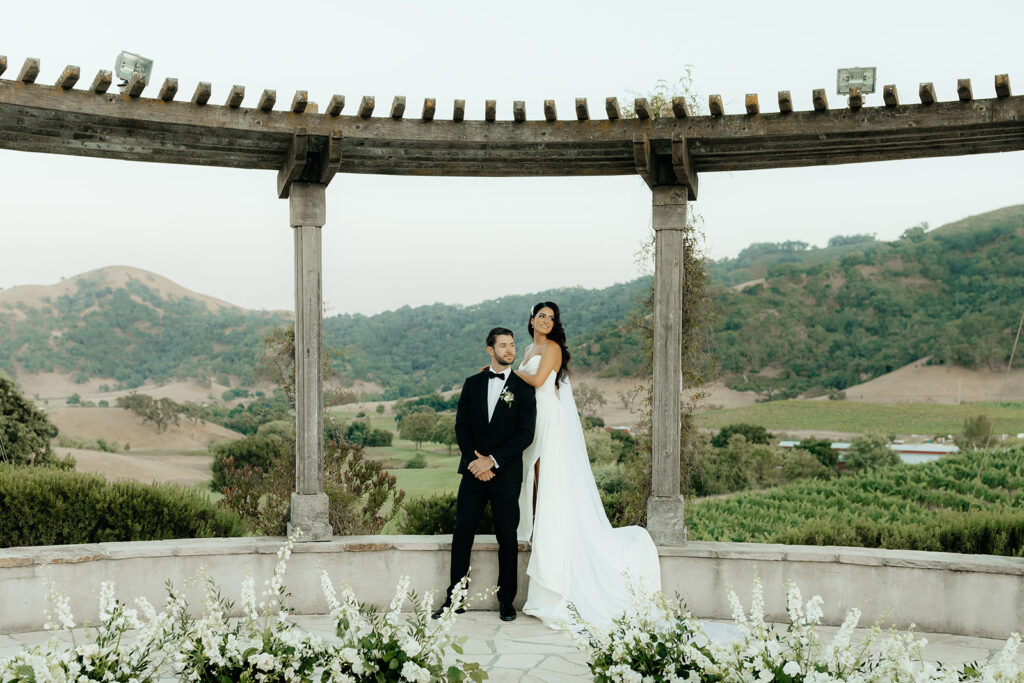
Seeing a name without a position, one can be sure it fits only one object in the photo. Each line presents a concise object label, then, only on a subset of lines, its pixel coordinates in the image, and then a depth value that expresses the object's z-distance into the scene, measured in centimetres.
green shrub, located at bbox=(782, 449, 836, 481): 1798
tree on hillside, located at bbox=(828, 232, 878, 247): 3250
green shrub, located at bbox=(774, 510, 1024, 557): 524
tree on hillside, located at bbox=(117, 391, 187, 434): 1955
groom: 489
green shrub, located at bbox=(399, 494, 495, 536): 583
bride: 488
